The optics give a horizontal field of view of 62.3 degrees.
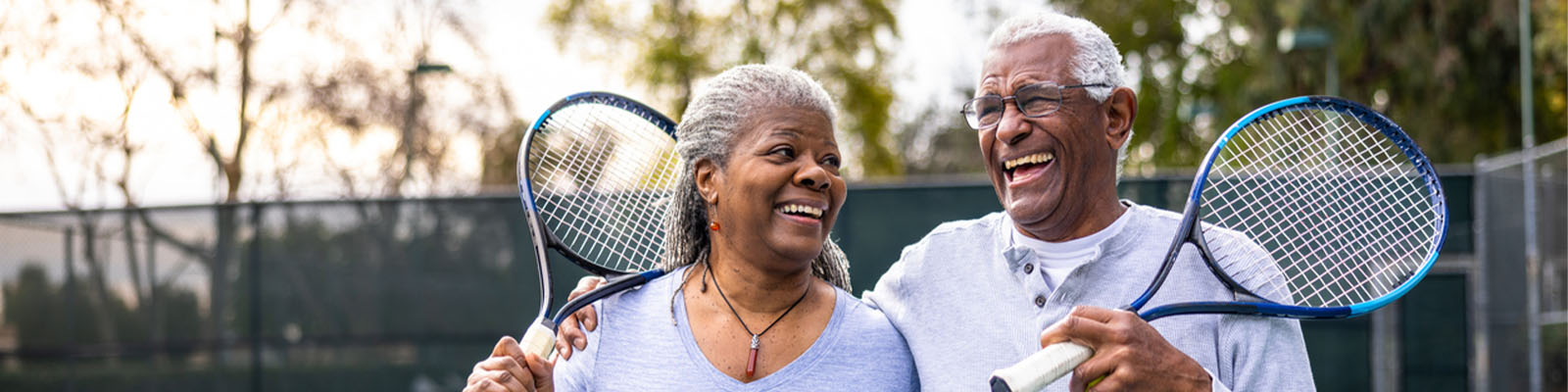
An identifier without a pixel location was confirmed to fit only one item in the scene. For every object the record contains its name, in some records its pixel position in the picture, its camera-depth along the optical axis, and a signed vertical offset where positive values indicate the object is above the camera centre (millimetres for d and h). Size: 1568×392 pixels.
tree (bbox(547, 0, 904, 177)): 22797 +2802
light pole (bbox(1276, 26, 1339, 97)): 13492 +1515
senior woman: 2656 -225
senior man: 2578 -84
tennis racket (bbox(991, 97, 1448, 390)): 2303 -126
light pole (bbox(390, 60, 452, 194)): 17031 +1124
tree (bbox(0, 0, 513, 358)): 15344 +1394
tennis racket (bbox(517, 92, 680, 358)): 3270 +86
